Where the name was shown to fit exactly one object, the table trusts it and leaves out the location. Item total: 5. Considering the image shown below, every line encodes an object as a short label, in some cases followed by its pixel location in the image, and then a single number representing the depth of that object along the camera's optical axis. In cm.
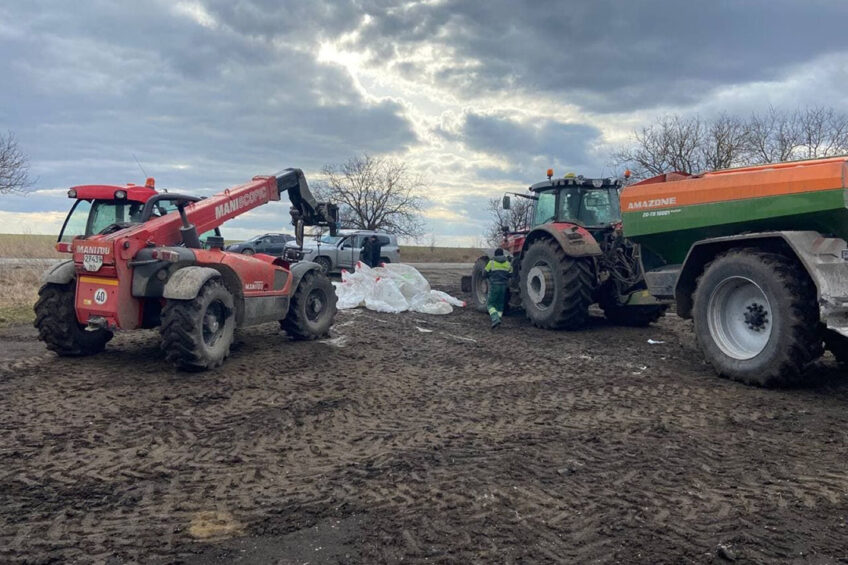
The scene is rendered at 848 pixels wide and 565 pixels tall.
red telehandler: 652
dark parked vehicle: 2448
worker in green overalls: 1136
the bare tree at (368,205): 4428
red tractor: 966
